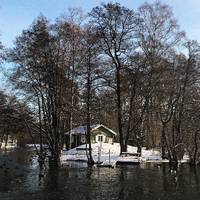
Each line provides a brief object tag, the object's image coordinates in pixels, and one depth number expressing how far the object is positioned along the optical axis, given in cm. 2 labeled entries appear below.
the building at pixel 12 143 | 12970
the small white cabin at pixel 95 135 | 7119
